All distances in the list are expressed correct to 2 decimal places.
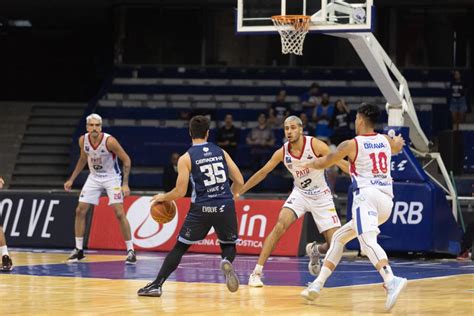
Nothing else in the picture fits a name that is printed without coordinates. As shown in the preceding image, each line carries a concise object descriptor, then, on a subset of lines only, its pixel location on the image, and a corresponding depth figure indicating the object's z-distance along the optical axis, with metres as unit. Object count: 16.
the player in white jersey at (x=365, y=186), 11.76
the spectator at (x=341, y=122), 25.80
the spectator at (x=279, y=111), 27.61
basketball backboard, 16.66
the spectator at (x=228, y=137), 26.27
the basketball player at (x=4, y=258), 15.65
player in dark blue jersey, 12.41
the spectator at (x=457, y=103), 27.89
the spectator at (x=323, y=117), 26.48
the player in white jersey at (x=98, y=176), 17.83
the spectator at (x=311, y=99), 27.80
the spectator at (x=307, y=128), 26.38
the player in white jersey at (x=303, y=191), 14.17
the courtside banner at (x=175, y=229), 20.44
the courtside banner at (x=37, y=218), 21.80
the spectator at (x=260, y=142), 26.70
